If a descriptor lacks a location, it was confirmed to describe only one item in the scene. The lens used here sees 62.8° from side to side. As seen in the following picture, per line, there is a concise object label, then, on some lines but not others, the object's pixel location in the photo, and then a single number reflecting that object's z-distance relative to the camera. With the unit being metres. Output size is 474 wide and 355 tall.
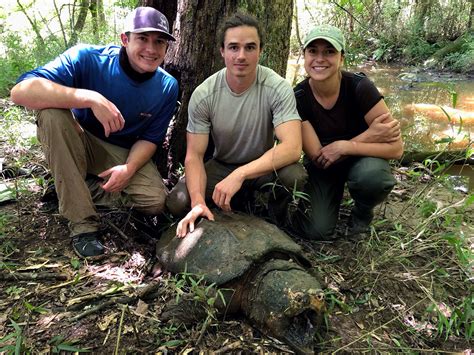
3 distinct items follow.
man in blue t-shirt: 2.52
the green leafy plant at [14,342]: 1.75
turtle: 2.03
